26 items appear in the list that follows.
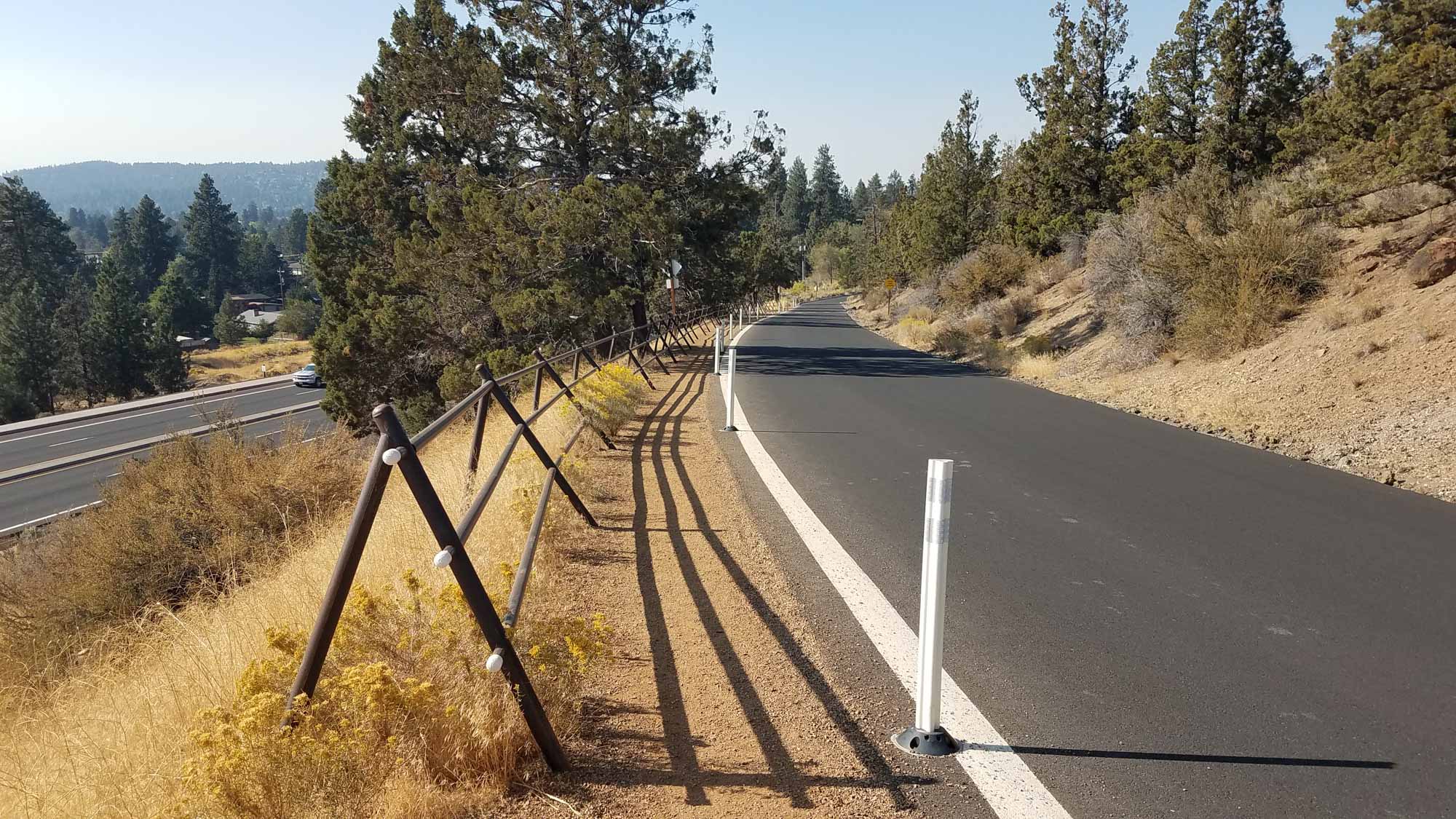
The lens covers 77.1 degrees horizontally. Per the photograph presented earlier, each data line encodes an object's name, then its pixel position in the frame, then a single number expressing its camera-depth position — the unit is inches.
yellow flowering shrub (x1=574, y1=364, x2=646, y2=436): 449.1
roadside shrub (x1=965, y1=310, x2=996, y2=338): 1225.4
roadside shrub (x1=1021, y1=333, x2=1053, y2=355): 928.3
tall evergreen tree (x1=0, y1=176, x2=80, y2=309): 3548.2
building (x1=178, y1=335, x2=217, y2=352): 3732.8
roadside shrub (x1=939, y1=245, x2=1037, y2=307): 1390.3
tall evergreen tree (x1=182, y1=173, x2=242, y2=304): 5777.6
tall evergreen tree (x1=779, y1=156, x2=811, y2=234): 6230.3
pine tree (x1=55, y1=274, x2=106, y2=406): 2738.7
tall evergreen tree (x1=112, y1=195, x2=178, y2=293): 5383.9
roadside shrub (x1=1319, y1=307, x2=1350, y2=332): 540.7
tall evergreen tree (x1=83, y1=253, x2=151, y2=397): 2755.9
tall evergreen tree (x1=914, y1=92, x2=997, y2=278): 1764.3
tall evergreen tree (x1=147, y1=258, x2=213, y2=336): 4055.1
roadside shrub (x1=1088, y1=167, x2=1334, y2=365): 617.0
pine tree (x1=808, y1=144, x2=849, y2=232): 6756.9
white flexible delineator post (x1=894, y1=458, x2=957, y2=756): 141.3
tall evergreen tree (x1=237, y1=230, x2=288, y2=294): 6368.1
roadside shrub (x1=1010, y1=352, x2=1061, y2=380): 808.3
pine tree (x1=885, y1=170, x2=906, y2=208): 6147.1
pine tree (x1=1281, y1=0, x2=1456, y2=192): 508.7
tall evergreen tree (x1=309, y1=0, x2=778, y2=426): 973.8
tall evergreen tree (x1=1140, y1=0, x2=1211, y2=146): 1034.7
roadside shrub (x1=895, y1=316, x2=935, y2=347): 1378.0
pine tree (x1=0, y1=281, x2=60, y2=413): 2529.5
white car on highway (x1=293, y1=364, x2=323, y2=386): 2249.0
